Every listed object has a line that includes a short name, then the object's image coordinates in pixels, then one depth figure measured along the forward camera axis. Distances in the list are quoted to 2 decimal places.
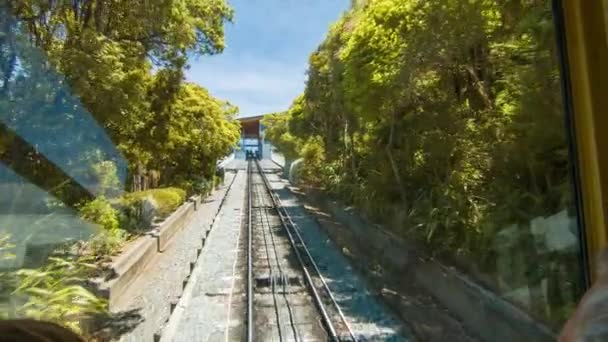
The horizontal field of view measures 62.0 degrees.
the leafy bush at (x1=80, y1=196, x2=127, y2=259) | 3.95
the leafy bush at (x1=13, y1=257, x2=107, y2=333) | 1.75
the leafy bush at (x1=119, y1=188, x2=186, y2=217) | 6.86
